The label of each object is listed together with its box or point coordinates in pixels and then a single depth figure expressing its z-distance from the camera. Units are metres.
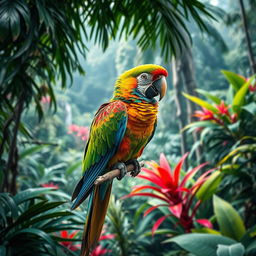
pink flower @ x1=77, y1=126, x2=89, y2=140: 3.17
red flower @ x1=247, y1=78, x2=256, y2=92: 1.73
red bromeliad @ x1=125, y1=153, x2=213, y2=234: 1.32
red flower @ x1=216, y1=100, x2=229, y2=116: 1.64
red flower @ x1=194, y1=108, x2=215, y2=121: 1.68
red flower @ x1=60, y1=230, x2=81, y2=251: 1.39
